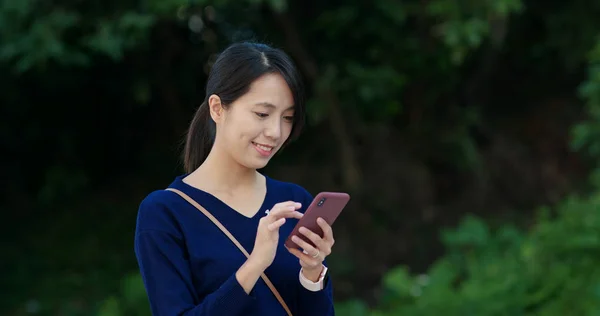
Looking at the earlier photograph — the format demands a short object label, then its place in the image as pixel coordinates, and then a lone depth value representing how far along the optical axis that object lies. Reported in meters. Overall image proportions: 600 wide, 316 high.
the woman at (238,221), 3.20
